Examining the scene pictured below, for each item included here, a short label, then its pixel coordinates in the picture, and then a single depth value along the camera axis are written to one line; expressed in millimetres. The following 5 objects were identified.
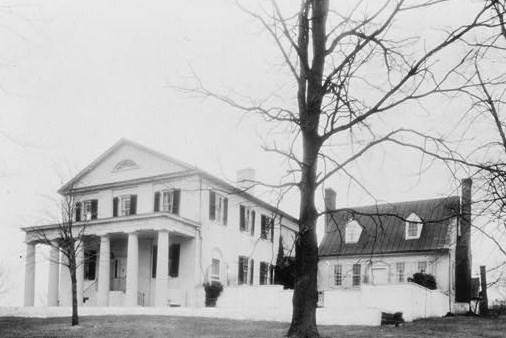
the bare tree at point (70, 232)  21359
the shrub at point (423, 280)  33256
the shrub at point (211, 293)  29141
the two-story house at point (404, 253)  35562
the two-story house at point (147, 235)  28672
